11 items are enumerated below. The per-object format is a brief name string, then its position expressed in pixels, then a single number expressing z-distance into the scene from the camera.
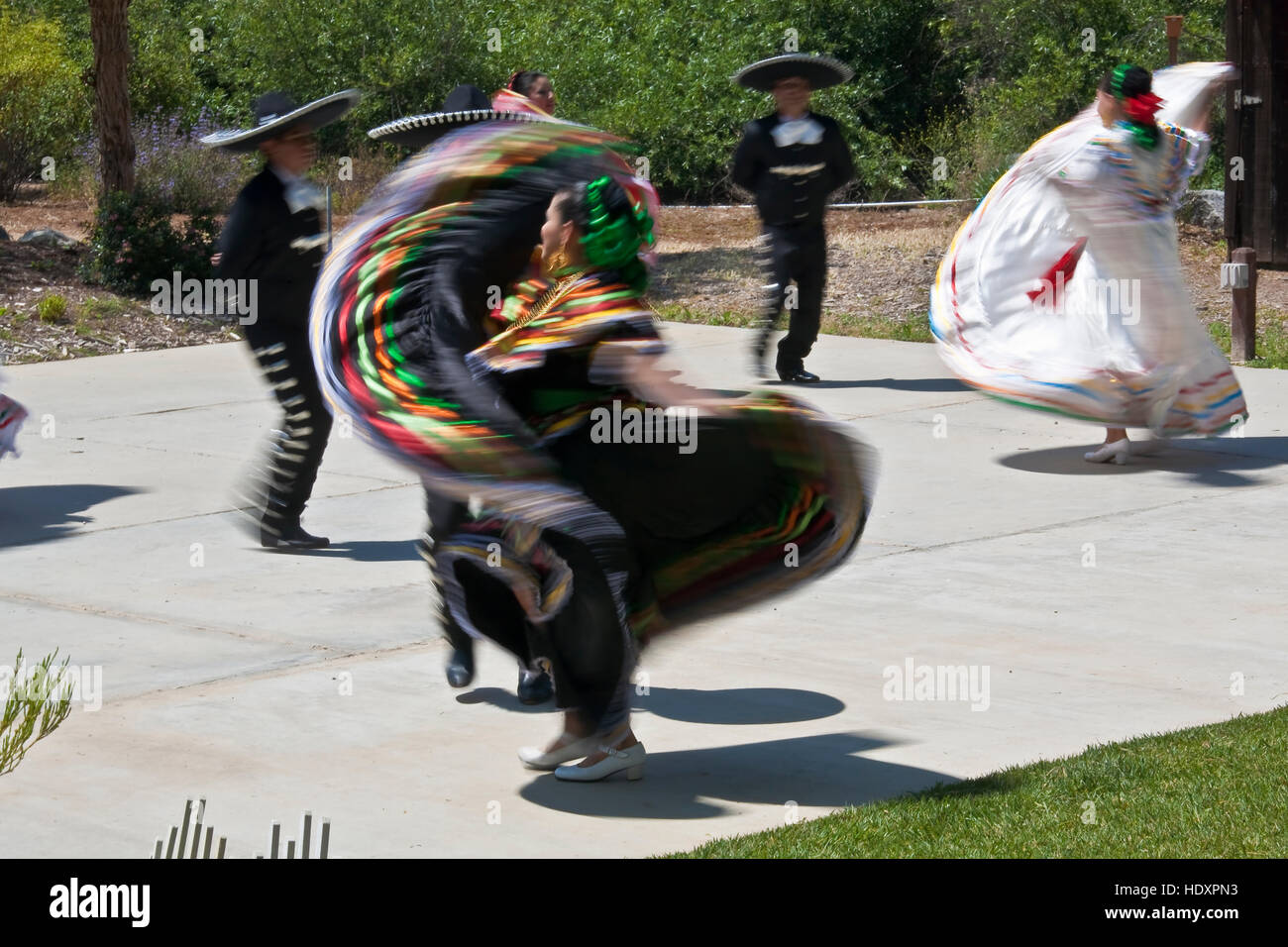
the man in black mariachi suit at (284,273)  8.17
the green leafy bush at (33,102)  22.59
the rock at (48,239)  17.56
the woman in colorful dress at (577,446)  5.06
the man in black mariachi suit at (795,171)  12.15
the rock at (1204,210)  19.12
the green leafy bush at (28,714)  3.83
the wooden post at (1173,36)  15.44
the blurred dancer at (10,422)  8.84
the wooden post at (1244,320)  13.14
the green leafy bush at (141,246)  16.03
